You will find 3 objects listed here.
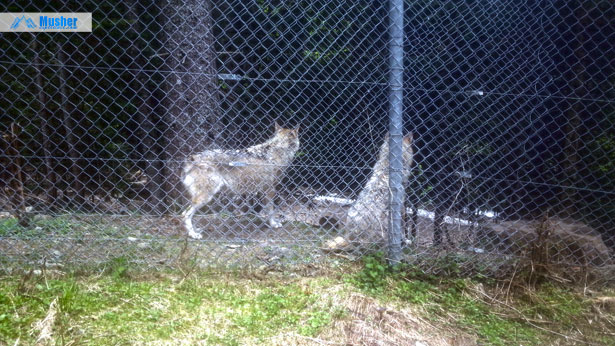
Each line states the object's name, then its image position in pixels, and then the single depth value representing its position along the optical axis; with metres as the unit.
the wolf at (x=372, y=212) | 3.66
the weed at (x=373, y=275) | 3.21
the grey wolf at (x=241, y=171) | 4.58
